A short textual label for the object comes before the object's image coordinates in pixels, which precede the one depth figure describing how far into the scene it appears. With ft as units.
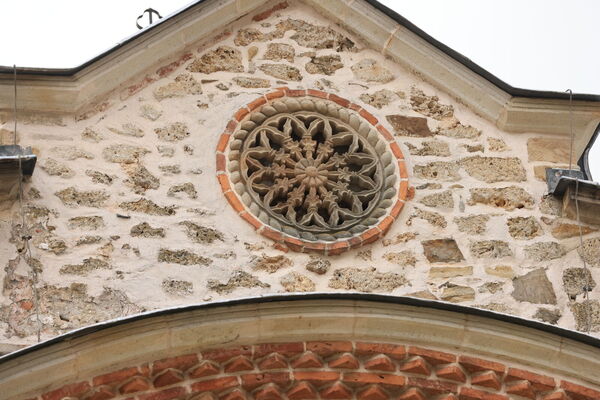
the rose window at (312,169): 41.55
